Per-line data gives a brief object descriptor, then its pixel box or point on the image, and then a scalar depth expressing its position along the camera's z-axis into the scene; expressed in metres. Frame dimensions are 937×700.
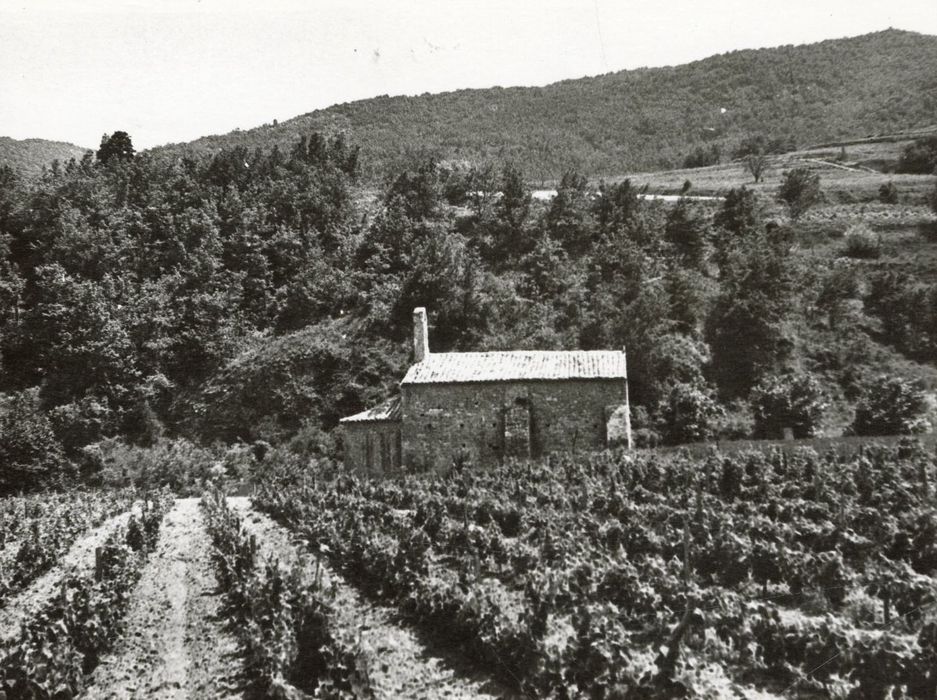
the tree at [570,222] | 52.22
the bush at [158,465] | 39.16
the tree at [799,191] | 54.75
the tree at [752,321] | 39.62
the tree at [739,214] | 51.22
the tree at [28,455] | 38.12
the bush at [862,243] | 49.41
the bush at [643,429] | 33.31
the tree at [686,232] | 50.88
